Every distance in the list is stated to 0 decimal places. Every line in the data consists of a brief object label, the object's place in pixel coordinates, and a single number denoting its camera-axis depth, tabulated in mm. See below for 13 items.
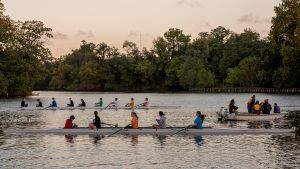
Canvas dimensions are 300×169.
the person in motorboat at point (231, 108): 51384
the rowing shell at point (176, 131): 37469
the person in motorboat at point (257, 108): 49438
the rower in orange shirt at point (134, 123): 37938
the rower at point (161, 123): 37478
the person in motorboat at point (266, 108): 50428
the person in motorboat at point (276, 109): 52688
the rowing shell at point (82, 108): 71688
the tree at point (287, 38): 130500
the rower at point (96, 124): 37906
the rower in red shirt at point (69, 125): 38375
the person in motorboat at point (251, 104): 51312
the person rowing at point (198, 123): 37469
